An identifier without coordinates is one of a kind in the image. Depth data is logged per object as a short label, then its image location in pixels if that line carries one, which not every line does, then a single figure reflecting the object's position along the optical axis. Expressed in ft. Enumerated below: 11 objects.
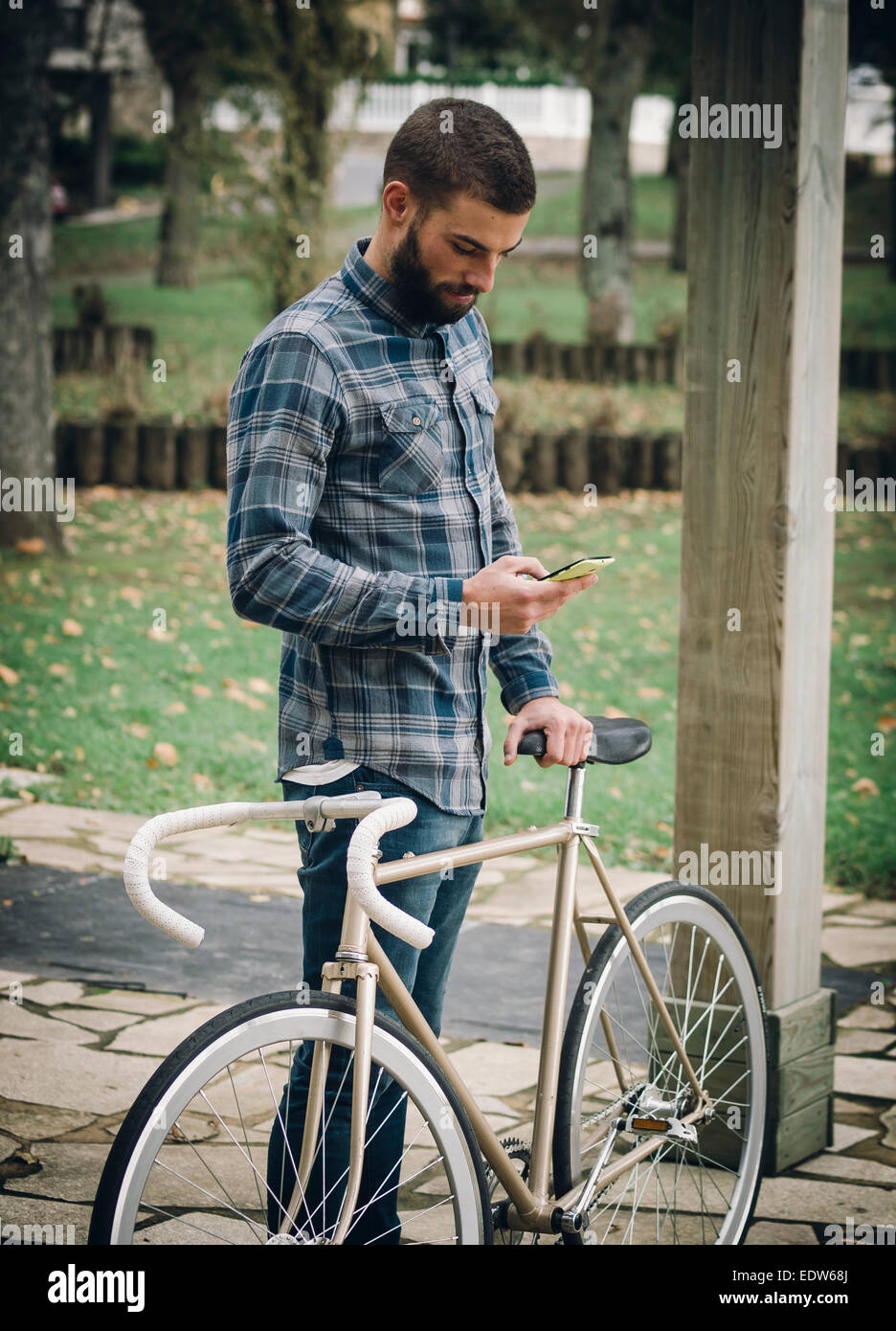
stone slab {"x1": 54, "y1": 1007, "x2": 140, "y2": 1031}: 29.81
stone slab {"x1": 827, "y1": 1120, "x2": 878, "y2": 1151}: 26.50
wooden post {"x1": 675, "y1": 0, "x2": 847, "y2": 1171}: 24.26
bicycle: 15.21
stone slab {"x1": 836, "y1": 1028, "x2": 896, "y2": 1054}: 30.53
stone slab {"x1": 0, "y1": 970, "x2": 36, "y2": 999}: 31.55
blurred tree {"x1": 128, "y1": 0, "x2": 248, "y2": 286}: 125.59
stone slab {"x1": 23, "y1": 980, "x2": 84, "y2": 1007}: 30.89
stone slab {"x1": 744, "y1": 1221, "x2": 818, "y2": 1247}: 22.80
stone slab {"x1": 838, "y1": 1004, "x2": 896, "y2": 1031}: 31.73
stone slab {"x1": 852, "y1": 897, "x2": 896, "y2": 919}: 38.11
